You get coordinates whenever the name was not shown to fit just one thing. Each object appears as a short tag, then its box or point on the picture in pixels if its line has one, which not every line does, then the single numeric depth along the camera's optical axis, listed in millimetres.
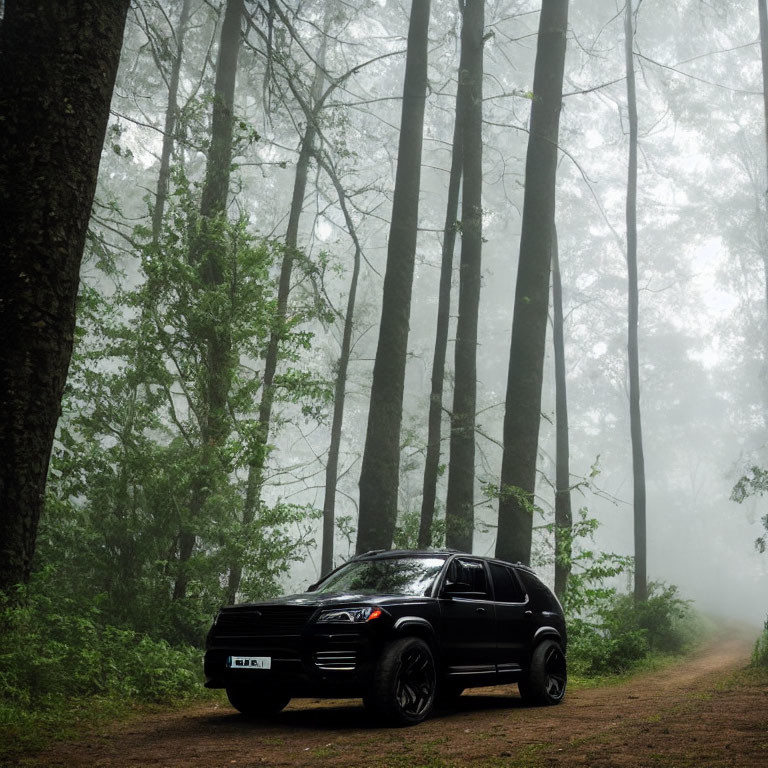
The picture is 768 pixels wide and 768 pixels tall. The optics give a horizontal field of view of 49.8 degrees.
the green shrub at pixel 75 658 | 7543
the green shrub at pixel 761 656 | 13570
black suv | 6961
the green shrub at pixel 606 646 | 14406
